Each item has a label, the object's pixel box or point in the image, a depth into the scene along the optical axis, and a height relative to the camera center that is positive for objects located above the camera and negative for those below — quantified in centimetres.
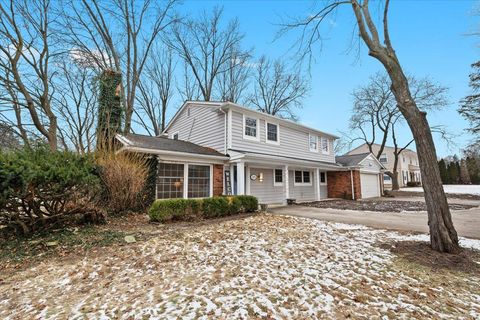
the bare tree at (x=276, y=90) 2505 +1057
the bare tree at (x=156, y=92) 2155 +917
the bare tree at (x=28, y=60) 1200 +712
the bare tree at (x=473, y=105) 1550 +553
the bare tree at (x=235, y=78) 2311 +1129
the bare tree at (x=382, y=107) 2194 +795
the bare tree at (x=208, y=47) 2131 +1338
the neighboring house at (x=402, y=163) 3238 +305
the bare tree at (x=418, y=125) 441 +120
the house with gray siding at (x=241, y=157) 999 +132
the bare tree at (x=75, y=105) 1681 +656
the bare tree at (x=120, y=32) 1470 +1086
